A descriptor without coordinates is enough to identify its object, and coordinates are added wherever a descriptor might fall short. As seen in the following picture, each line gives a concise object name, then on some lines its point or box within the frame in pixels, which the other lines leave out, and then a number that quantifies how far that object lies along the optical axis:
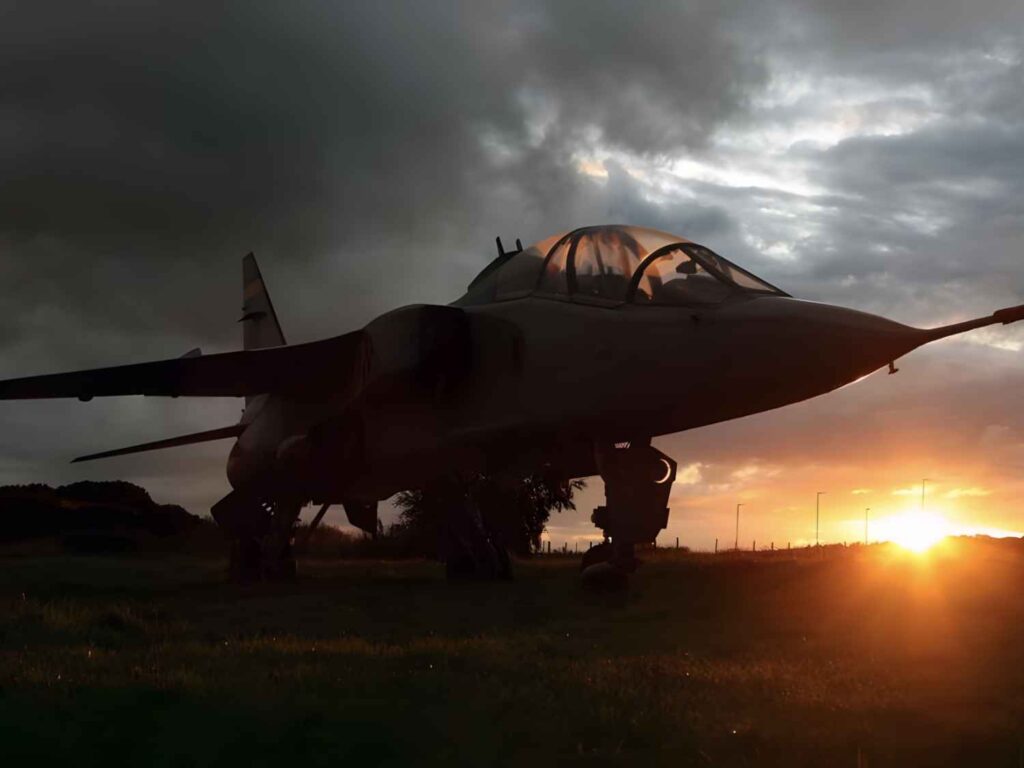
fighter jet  10.54
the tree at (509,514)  32.78
